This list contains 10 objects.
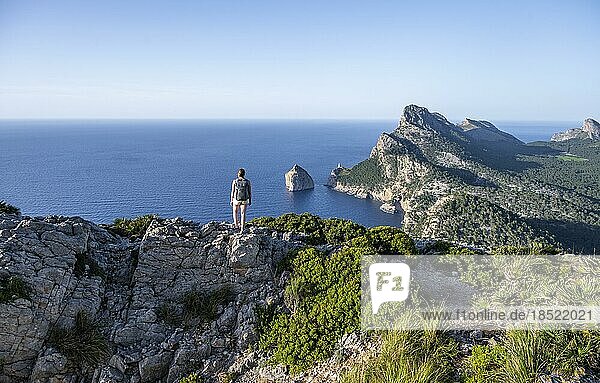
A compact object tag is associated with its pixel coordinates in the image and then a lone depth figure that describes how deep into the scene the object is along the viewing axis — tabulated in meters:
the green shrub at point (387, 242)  12.50
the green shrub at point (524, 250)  12.41
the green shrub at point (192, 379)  9.52
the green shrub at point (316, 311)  9.46
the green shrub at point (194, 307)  10.95
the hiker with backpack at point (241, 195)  12.66
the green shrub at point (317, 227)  14.45
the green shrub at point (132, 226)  14.80
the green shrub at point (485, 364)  7.33
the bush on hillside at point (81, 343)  9.72
